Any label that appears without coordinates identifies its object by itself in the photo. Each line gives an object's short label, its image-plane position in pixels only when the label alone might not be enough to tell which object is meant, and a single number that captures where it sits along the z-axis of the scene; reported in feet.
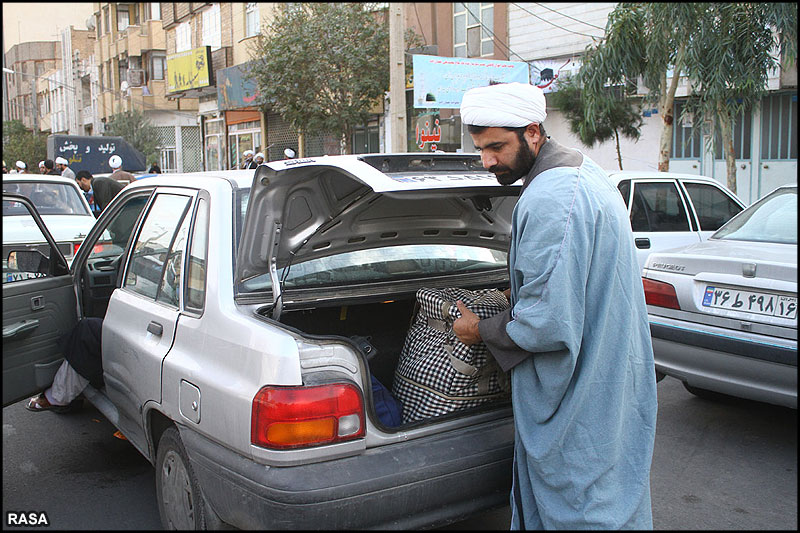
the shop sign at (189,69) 86.99
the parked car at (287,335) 7.82
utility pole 38.93
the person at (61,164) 60.88
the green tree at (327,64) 56.90
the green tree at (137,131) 97.96
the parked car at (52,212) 25.57
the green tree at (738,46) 29.37
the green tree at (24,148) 102.17
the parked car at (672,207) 23.48
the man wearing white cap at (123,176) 40.73
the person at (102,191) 35.60
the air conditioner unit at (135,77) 112.98
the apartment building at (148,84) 107.24
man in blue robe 7.27
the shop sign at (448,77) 45.70
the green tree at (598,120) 38.88
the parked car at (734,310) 12.50
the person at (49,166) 49.07
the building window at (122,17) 123.03
